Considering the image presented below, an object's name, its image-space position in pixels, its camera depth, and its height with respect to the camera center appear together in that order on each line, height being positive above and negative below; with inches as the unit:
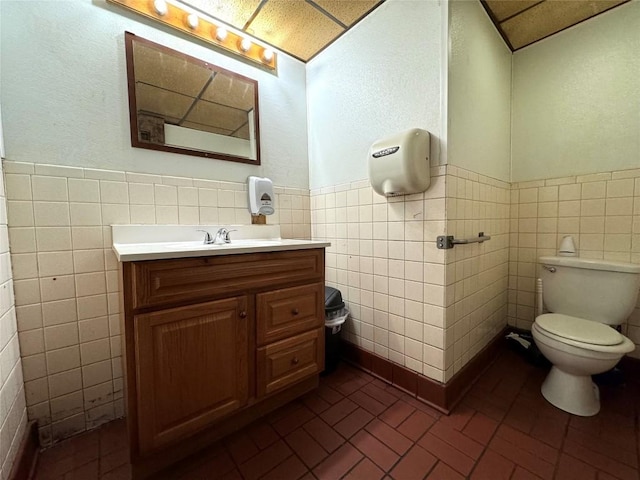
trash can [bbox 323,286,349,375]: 62.9 -23.6
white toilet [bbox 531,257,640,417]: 46.7 -21.2
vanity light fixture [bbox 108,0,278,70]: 51.6 +44.5
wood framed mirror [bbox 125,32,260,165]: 51.1 +27.6
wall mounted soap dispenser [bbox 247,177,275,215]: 63.6 +8.2
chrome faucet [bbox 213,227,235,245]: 56.0 -1.7
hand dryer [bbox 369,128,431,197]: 47.4 +11.9
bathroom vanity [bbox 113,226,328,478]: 35.4 -17.2
